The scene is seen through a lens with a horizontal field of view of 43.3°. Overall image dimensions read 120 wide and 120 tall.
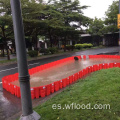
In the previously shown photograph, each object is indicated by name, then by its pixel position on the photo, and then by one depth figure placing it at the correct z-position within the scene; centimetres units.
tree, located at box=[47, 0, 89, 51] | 2839
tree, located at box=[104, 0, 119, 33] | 3416
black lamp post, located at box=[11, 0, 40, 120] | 344
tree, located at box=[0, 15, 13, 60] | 1658
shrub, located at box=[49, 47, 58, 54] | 2725
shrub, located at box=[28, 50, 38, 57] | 2287
